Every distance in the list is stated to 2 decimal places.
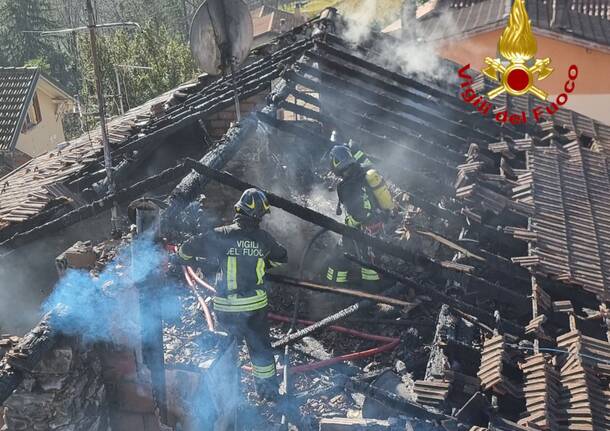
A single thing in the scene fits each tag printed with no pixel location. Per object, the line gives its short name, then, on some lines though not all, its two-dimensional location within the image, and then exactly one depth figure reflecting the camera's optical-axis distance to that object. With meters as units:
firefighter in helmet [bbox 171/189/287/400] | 6.04
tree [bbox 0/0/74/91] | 39.12
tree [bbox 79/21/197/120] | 23.94
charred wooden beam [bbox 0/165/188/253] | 6.30
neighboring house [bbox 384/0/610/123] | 19.38
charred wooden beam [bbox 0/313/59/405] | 4.15
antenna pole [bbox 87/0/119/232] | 6.69
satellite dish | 8.37
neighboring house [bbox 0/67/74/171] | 24.32
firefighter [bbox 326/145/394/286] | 8.00
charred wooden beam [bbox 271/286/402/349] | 6.86
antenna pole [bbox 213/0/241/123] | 8.48
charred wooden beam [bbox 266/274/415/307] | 6.43
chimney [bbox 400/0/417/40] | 21.55
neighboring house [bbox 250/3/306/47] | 34.47
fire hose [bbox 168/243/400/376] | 6.71
